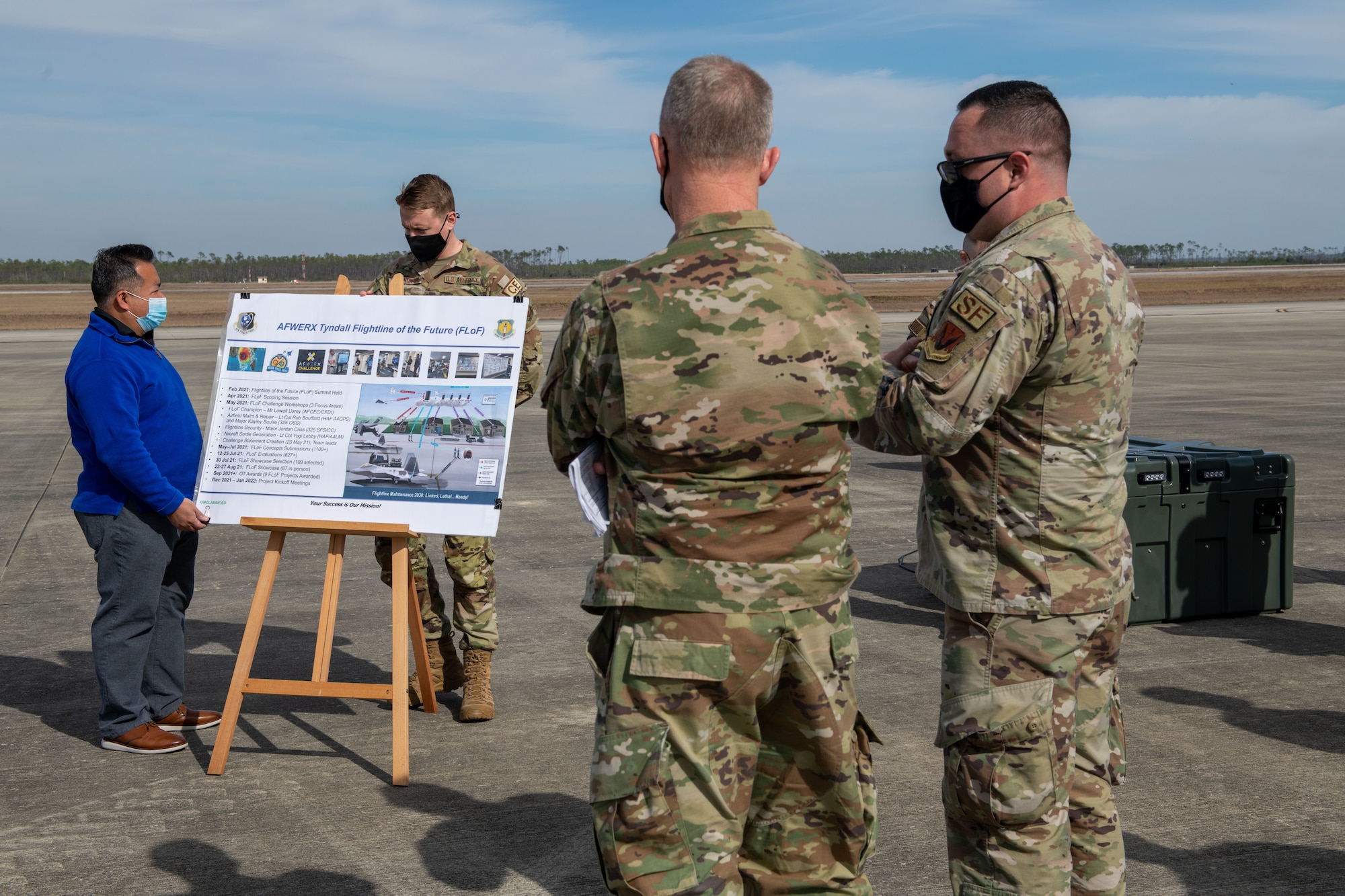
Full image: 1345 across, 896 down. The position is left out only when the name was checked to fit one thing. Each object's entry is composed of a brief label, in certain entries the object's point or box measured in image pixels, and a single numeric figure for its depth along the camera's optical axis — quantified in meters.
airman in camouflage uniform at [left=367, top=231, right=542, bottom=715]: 5.42
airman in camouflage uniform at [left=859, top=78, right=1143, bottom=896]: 2.81
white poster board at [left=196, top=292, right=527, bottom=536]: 4.78
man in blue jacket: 4.92
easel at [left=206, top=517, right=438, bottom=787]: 4.73
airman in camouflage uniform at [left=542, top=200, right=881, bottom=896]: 2.35
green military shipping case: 6.60
